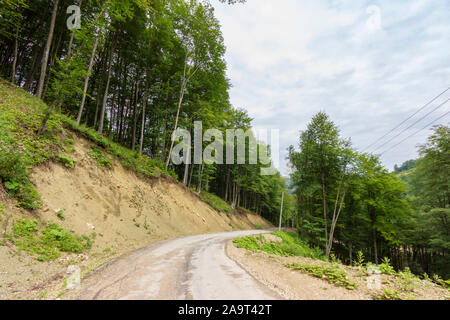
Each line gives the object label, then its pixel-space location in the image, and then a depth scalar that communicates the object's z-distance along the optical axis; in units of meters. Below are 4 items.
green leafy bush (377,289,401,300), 3.56
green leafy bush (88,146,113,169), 12.24
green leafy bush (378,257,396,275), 5.29
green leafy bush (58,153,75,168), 9.74
